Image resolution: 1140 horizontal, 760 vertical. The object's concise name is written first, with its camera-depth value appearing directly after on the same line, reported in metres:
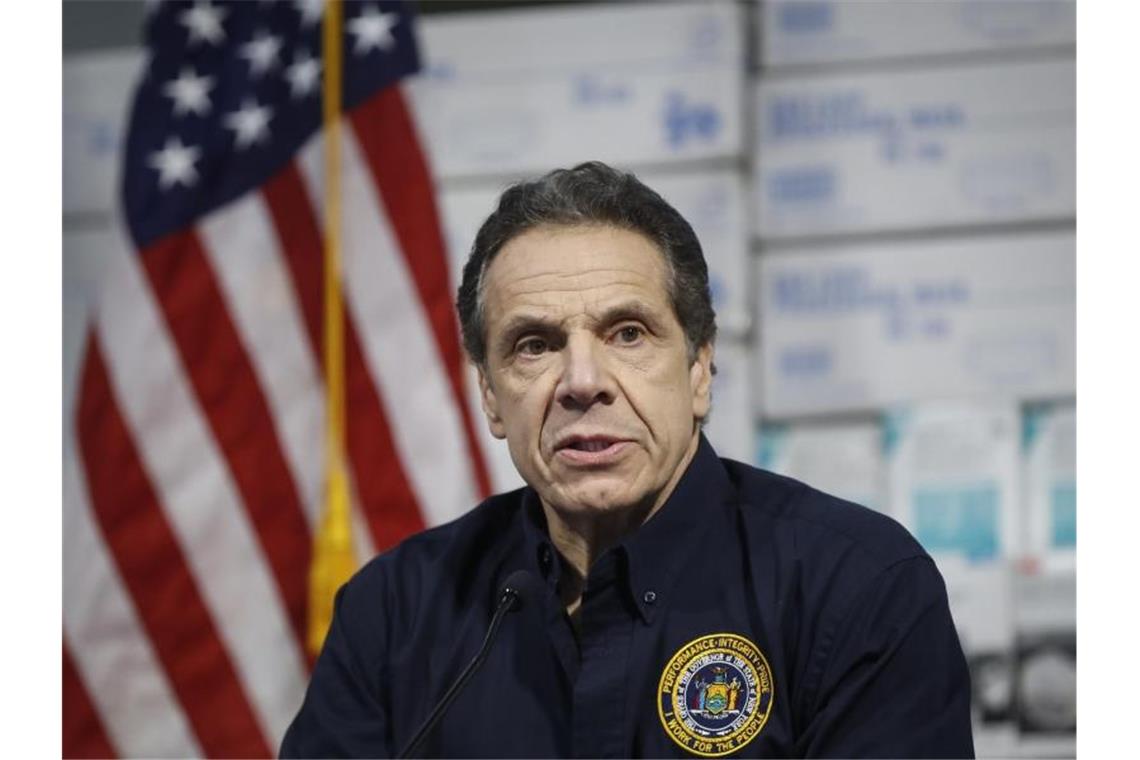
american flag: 5.23
